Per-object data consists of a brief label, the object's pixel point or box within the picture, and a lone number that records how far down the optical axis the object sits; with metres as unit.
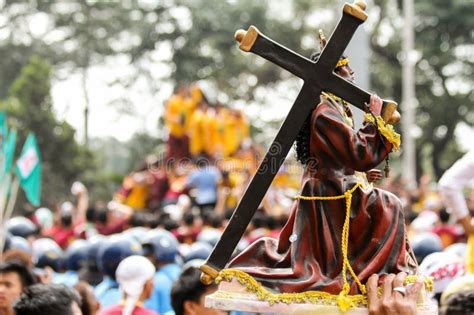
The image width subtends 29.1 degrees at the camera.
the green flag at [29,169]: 10.08
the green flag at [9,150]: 8.87
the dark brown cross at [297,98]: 3.60
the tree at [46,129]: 23.70
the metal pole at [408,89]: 21.40
